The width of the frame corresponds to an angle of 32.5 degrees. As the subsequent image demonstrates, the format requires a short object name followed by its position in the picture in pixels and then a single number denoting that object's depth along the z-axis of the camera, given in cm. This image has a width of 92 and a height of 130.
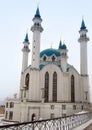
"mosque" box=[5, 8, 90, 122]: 2998
